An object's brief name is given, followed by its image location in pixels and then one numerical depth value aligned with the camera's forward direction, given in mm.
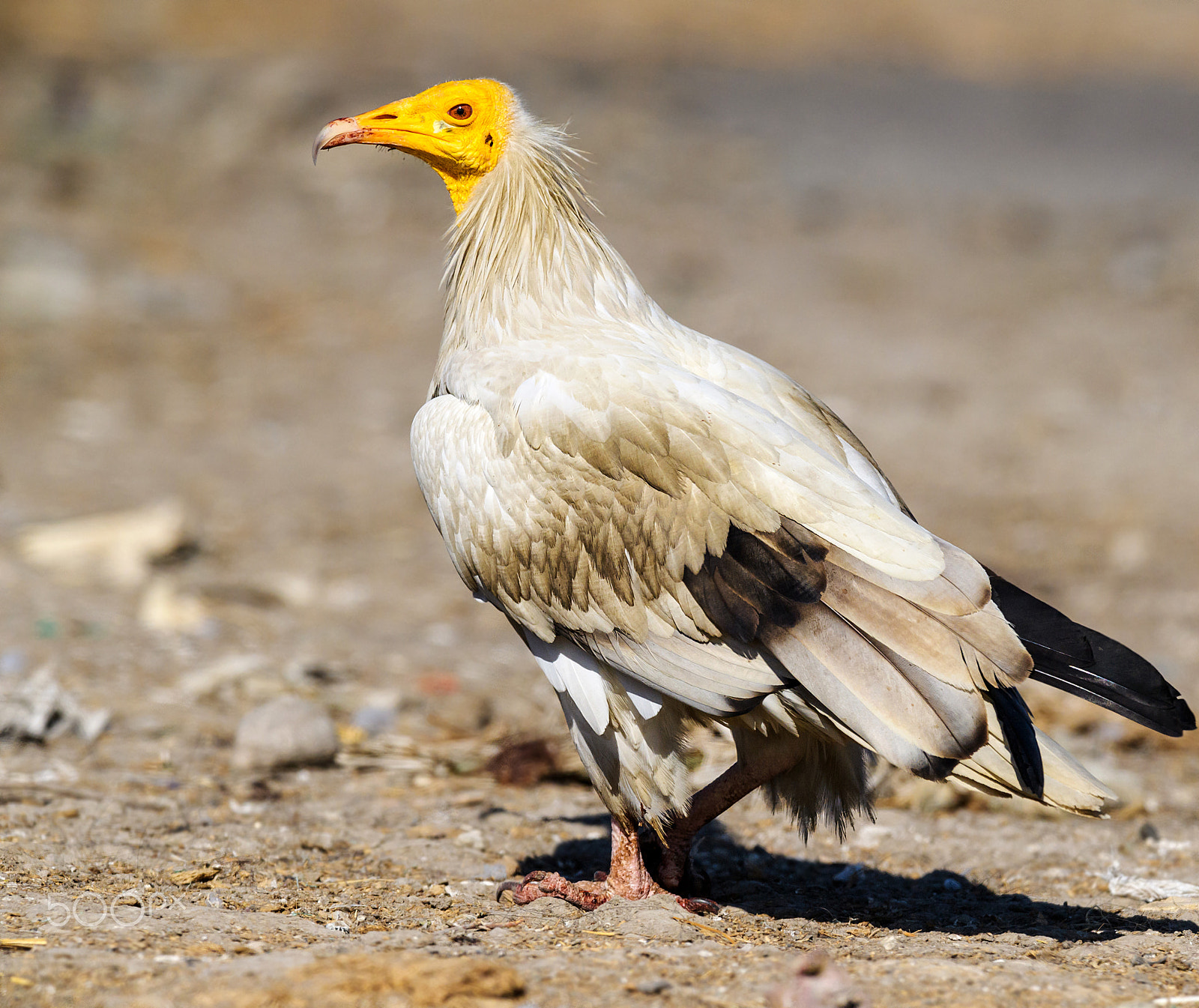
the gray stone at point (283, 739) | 11031
